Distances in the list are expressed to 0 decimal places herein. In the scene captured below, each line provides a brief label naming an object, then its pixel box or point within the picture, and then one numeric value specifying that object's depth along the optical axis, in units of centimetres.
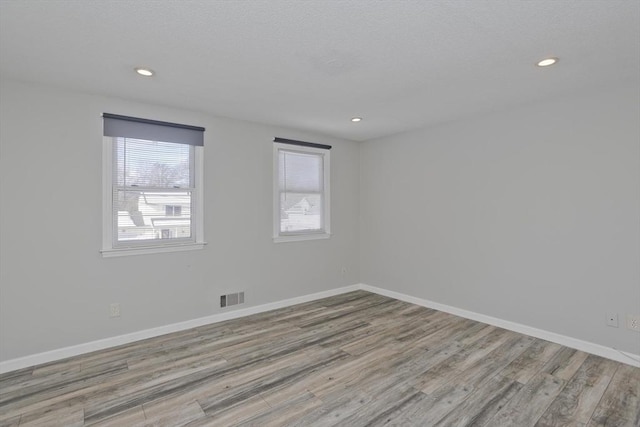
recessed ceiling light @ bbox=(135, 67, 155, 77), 261
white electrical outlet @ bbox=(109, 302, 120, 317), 326
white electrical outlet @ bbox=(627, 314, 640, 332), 284
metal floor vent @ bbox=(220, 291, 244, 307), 400
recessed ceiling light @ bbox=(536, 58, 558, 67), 245
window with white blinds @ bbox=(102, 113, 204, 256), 325
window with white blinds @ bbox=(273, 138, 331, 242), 450
